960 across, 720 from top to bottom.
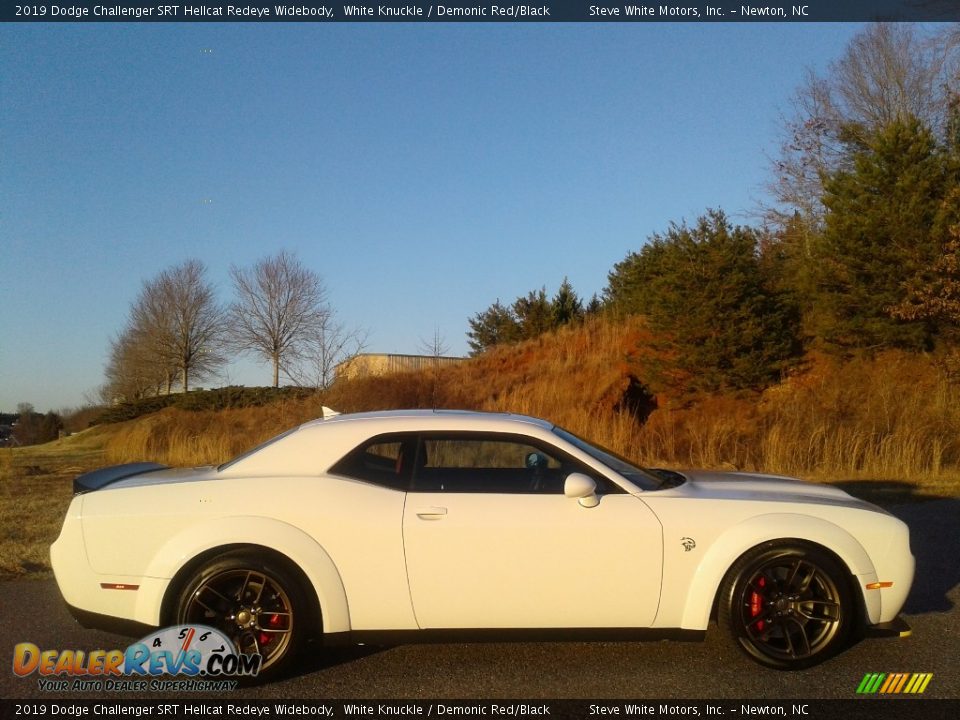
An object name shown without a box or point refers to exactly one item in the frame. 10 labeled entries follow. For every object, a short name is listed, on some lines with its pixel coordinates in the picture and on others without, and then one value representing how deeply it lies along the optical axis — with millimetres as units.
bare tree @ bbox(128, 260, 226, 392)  38812
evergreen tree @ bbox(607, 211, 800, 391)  21344
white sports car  4309
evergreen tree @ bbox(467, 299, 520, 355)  32906
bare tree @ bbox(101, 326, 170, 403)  39781
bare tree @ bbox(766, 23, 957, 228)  28766
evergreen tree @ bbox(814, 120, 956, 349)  19484
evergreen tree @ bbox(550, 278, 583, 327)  32062
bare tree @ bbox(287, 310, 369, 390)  18469
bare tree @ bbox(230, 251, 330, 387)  34188
